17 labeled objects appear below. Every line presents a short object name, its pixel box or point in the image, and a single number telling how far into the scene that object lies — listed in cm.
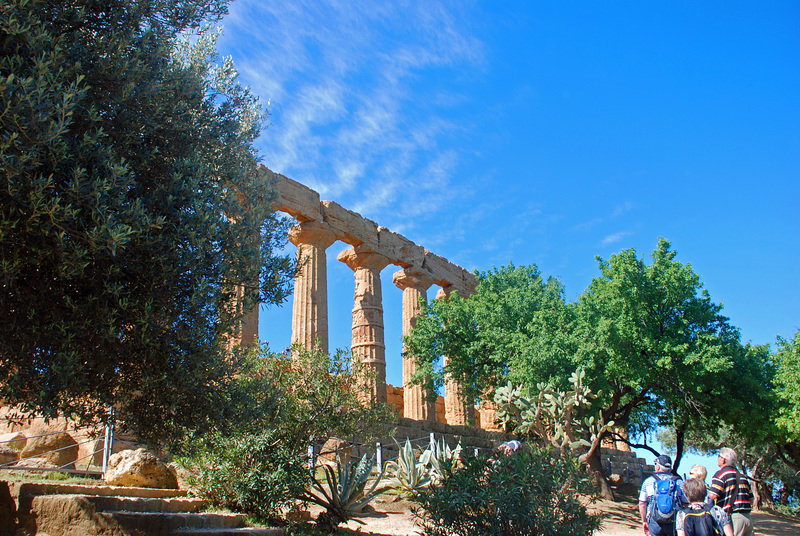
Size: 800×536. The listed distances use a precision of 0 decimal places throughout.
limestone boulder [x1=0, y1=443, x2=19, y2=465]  966
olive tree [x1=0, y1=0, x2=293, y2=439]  539
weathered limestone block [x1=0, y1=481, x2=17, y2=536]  668
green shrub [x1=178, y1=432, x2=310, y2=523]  855
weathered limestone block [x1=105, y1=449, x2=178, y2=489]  931
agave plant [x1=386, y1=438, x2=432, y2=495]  1187
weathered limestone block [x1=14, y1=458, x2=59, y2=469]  989
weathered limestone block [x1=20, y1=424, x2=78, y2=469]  1028
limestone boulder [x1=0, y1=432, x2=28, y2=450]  1063
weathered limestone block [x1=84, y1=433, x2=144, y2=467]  1084
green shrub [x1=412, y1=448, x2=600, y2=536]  751
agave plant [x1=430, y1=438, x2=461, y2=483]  1174
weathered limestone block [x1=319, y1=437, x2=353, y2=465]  1301
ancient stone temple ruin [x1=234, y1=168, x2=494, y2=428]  1981
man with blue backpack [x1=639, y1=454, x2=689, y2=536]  711
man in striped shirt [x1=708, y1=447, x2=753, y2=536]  698
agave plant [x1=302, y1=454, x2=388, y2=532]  928
